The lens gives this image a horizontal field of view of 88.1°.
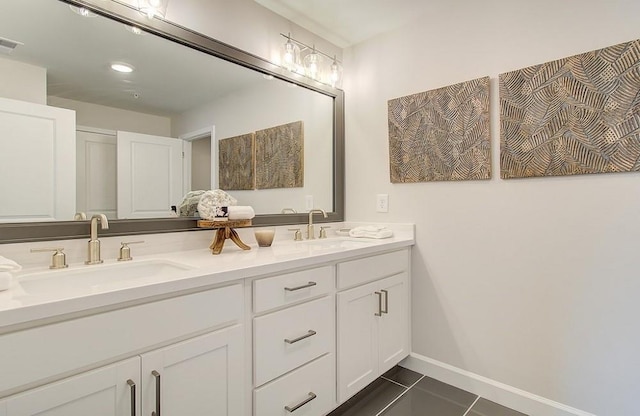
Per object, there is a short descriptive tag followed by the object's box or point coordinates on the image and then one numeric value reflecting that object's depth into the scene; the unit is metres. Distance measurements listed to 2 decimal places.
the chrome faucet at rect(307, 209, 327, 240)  2.18
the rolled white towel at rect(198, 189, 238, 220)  1.57
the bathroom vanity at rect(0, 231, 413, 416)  0.80
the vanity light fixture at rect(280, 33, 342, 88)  2.07
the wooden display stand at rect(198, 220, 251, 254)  1.55
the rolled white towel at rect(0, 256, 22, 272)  0.89
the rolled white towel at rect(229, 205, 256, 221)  1.61
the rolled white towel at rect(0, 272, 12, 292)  0.88
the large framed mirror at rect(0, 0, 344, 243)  1.19
